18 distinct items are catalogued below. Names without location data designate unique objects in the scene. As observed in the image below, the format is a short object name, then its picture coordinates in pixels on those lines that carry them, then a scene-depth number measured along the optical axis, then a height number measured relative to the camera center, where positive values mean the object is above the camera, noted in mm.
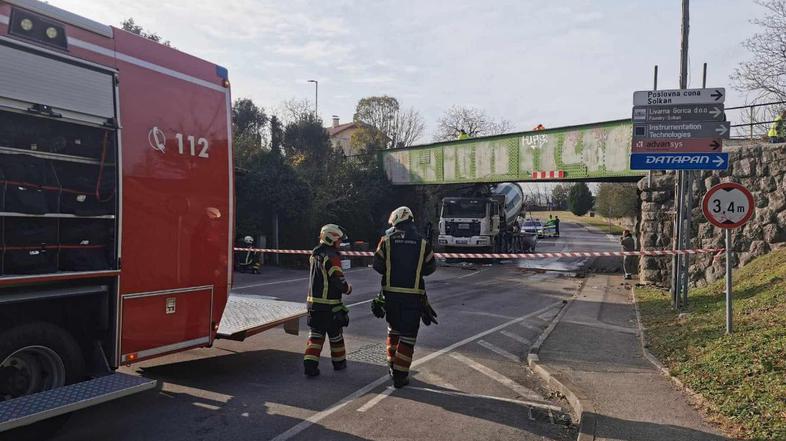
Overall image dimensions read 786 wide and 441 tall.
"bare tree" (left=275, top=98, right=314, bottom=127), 30981 +5394
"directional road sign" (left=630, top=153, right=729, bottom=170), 10422 +1011
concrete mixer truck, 25359 -613
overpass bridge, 19453 +2231
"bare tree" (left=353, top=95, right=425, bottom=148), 50156 +8701
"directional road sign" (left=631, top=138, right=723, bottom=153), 10477 +1314
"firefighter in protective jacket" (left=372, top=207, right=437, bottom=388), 6121 -805
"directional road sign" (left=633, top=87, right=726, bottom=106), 10484 +2268
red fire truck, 4148 +10
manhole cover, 7390 -2012
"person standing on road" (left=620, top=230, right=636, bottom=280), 18781 -1050
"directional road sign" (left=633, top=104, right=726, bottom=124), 10492 +1946
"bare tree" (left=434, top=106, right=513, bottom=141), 58375 +9003
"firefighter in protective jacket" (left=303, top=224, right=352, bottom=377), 6418 -1059
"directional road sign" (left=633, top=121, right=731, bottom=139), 10414 +1615
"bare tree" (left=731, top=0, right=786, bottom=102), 15903 +4060
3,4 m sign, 8023 +120
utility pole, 11453 -191
